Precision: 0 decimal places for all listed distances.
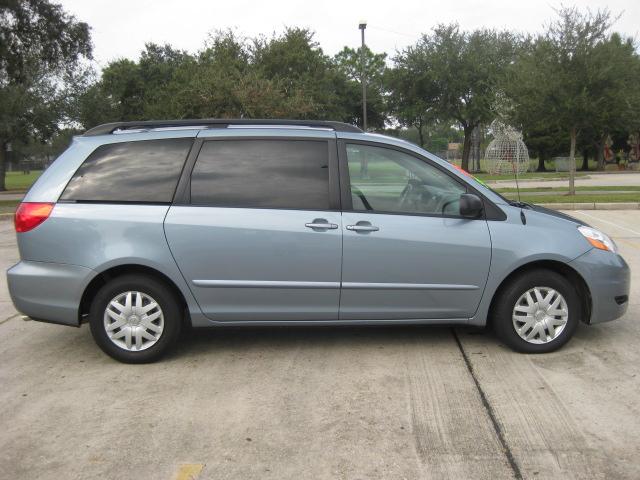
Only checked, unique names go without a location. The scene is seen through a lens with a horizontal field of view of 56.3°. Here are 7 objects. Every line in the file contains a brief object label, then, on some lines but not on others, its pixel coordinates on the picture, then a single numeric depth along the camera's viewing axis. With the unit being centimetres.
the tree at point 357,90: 5041
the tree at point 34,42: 2098
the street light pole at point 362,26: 2800
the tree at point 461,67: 3994
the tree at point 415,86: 4128
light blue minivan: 437
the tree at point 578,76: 1680
